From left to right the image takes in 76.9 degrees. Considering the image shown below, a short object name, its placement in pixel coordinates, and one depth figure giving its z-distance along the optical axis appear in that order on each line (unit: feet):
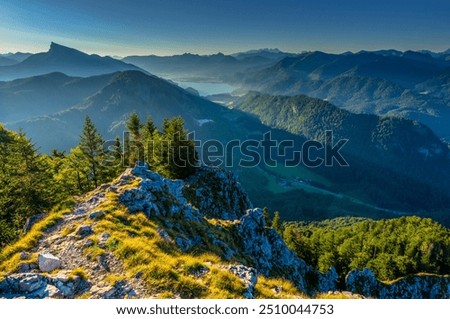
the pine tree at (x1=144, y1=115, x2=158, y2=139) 222.69
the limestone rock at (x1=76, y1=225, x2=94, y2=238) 75.61
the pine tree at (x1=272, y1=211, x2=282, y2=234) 349.64
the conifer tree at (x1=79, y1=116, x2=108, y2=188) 171.76
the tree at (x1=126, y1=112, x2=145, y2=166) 204.23
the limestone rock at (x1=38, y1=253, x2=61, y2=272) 61.98
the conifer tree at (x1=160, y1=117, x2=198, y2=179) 202.80
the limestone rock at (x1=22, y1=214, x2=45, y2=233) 84.74
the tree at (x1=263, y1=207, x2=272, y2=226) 343.71
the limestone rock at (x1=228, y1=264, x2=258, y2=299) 57.52
